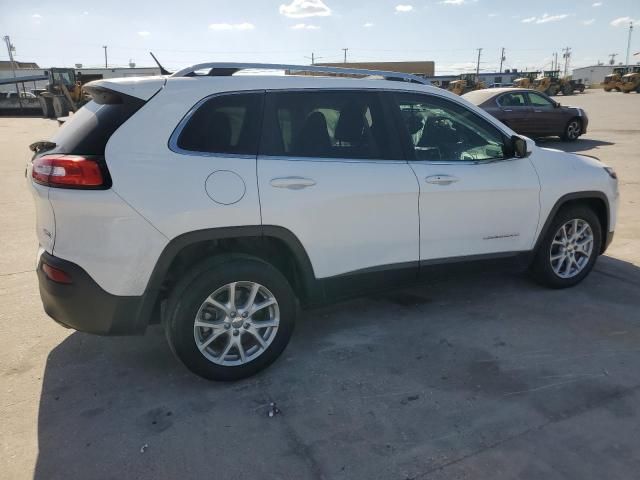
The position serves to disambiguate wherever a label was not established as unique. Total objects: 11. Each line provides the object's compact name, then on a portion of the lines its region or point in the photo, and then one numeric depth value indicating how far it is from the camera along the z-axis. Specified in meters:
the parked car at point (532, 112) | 14.10
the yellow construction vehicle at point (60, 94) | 27.84
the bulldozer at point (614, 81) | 50.78
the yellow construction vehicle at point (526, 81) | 45.56
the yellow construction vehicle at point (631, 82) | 47.47
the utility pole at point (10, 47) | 75.00
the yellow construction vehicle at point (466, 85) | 42.17
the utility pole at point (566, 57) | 130.25
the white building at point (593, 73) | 101.82
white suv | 2.82
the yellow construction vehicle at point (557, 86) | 48.41
